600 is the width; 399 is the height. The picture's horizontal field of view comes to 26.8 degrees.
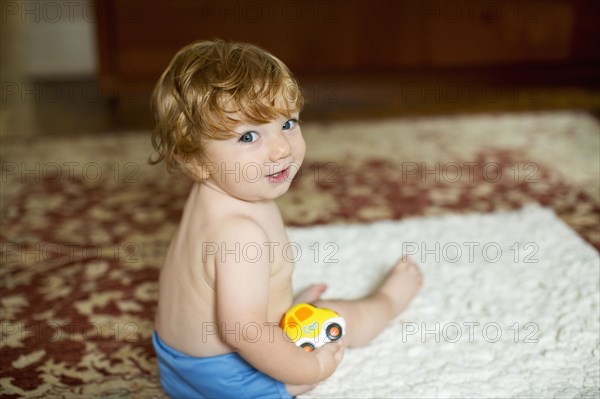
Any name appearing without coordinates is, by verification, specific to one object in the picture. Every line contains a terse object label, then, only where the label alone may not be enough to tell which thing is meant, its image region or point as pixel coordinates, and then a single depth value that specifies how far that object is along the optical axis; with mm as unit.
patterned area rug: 1766
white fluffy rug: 1632
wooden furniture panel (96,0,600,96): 3249
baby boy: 1506
